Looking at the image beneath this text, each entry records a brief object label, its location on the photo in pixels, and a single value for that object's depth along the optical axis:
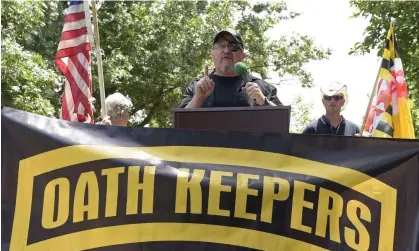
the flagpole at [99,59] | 5.20
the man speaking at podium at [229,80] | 4.00
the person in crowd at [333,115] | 4.89
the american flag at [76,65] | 5.77
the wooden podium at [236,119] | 3.44
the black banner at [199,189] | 2.96
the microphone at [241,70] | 3.84
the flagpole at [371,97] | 6.23
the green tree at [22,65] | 13.49
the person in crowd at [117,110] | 4.59
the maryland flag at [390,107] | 6.12
